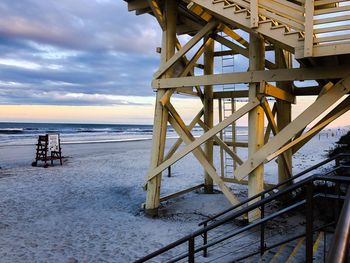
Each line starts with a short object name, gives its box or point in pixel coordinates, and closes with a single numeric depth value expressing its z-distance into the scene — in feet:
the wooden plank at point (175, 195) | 28.37
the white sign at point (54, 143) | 60.39
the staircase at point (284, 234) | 7.05
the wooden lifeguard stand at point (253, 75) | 16.79
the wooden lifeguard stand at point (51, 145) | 58.83
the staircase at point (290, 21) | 15.60
